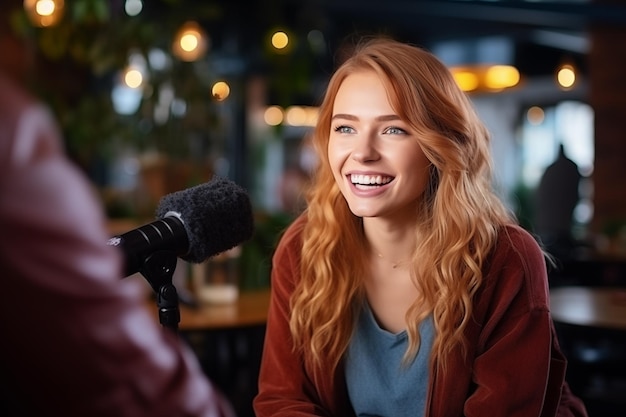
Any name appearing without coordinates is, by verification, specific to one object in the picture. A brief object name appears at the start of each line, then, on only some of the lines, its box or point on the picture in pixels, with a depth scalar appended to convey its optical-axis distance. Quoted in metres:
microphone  1.31
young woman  1.83
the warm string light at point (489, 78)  10.84
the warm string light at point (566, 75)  8.15
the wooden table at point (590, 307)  3.09
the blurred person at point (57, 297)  0.72
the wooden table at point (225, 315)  3.21
